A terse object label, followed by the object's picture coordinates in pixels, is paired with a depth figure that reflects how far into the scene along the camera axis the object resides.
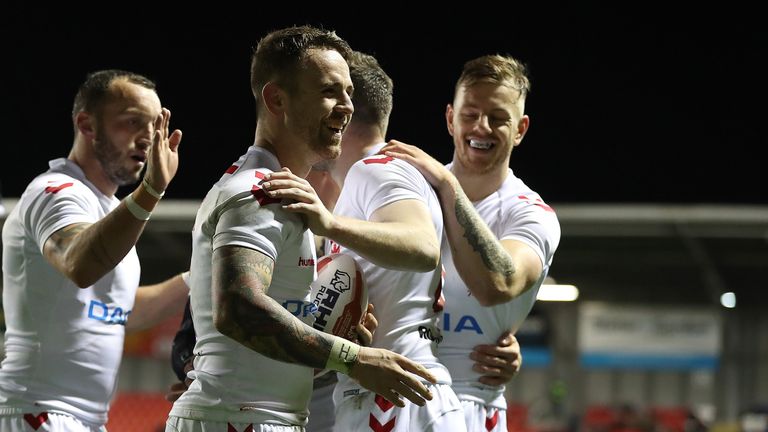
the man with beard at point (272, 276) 6.18
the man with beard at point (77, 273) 8.62
